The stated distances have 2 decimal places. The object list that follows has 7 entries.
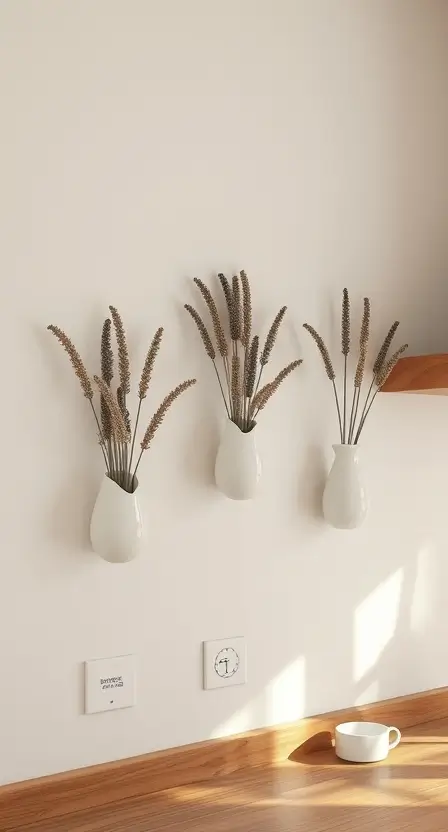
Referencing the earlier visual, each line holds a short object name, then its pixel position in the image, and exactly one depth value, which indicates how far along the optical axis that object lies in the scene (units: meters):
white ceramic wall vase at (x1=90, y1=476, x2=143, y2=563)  1.41
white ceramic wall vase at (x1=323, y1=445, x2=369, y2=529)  1.70
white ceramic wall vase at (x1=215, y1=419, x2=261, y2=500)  1.56
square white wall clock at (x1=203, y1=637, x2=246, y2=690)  1.60
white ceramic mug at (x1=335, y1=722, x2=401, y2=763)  1.63
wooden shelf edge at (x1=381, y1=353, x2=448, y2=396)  1.70
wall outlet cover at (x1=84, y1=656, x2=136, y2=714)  1.46
